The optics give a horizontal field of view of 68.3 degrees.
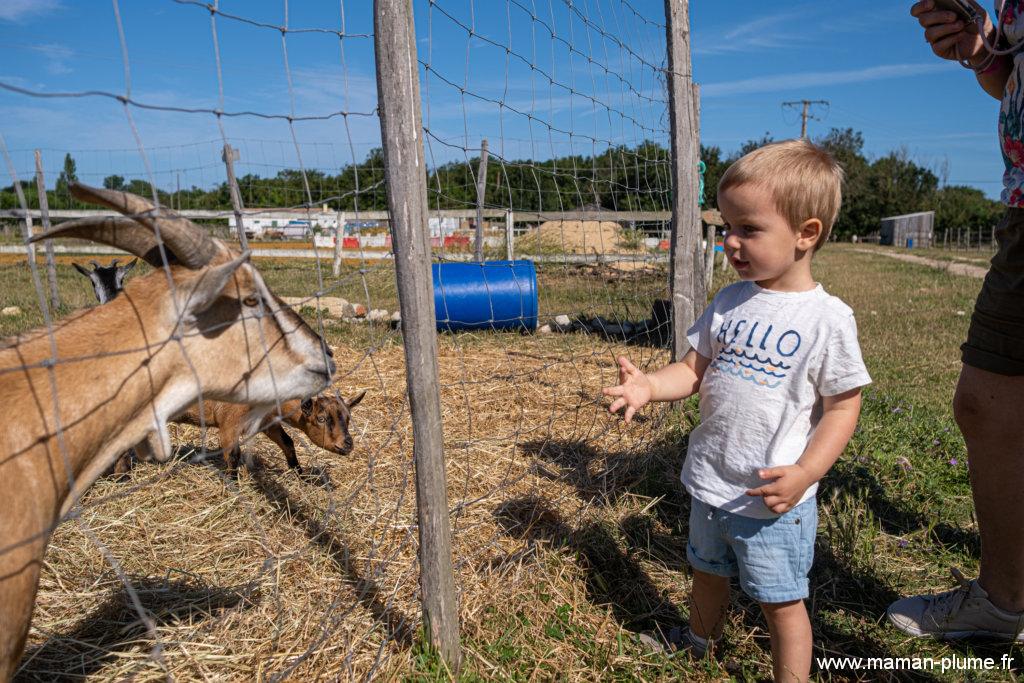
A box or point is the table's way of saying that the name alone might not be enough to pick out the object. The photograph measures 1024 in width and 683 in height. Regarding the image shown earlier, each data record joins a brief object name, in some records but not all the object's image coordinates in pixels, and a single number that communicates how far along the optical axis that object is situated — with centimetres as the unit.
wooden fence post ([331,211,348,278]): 1426
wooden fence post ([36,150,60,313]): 957
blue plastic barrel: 807
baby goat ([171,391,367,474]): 398
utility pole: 5247
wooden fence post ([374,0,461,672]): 199
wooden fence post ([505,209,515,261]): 1116
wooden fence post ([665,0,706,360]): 446
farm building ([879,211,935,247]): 4966
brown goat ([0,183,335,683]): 164
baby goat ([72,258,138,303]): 465
